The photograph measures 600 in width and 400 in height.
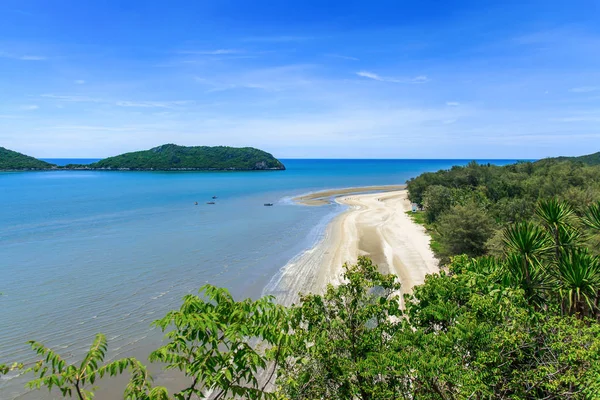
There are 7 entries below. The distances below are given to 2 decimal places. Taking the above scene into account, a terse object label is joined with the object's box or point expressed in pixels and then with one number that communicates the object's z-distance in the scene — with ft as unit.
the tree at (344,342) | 26.50
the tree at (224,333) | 17.92
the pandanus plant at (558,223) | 43.52
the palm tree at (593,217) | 44.57
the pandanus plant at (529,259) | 38.47
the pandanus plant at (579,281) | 36.60
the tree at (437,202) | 155.43
